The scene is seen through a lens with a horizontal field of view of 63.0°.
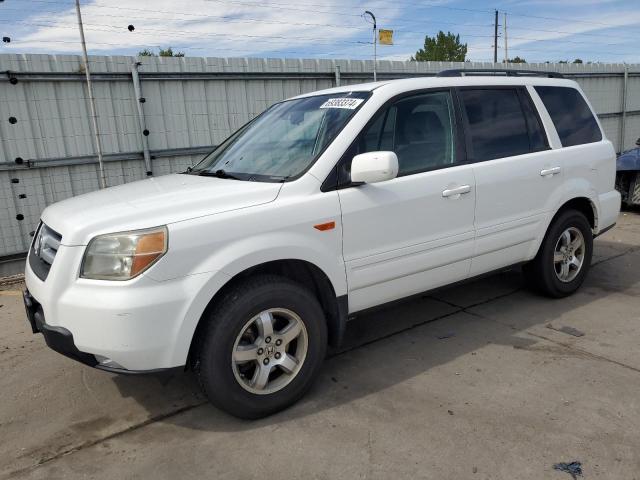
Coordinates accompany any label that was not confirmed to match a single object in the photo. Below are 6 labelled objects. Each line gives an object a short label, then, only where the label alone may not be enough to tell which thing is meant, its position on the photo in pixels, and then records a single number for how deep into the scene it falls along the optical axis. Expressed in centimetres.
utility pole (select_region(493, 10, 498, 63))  5241
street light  918
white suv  257
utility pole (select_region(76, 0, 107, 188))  623
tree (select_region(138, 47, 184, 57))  3941
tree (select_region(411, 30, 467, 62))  5306
